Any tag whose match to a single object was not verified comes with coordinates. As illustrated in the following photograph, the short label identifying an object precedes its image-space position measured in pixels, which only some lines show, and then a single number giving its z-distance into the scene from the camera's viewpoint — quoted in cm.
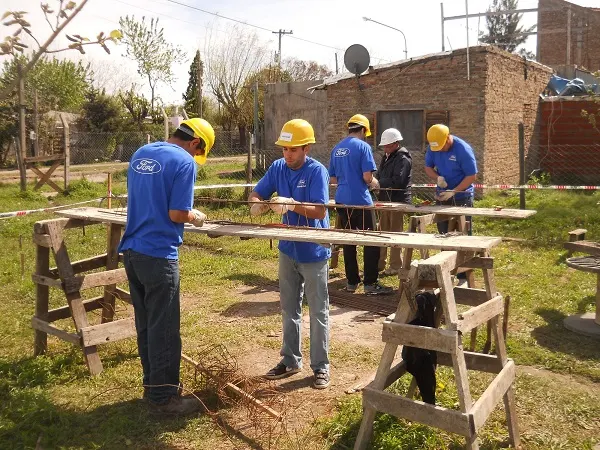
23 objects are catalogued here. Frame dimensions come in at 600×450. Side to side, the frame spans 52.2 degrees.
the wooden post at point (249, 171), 1350
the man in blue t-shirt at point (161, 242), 405
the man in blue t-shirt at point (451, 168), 740
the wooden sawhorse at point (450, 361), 320
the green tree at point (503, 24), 4716
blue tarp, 1633
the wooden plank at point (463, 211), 667
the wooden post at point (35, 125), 2351
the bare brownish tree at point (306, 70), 4297
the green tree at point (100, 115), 3466
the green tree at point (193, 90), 3586
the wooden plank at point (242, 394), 407
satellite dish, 1408
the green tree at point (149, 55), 3378
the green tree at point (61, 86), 3278
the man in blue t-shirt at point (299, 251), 459
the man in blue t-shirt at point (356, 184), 735
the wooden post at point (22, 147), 1598
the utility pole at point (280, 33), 4542
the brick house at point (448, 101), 1341
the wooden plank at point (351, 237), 379
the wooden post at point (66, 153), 1571
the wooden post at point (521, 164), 1196
